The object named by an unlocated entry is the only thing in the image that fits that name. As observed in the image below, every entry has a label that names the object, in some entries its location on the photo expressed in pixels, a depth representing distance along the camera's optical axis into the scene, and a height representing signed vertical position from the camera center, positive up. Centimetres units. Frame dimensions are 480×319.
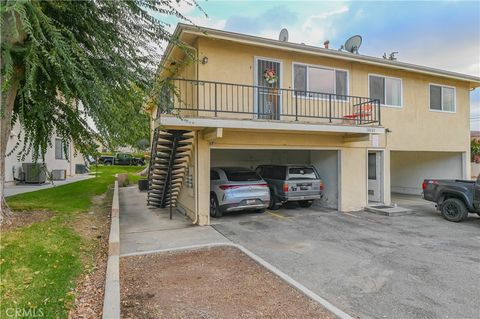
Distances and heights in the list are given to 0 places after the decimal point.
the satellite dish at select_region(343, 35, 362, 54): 1246 +502
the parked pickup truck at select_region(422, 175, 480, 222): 898 -108
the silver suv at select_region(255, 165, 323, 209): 1066 -78
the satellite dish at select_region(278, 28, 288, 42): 1158 +503
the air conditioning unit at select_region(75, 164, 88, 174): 2452 -47
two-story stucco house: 910 +170
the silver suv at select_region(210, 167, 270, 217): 956 -92
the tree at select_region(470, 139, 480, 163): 1903 +68
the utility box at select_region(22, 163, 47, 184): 1548 -60
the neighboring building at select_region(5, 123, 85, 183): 1463 +14
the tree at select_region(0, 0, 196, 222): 517 +189
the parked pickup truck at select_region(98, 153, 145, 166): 3508 +28
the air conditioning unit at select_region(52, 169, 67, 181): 1854 -67
